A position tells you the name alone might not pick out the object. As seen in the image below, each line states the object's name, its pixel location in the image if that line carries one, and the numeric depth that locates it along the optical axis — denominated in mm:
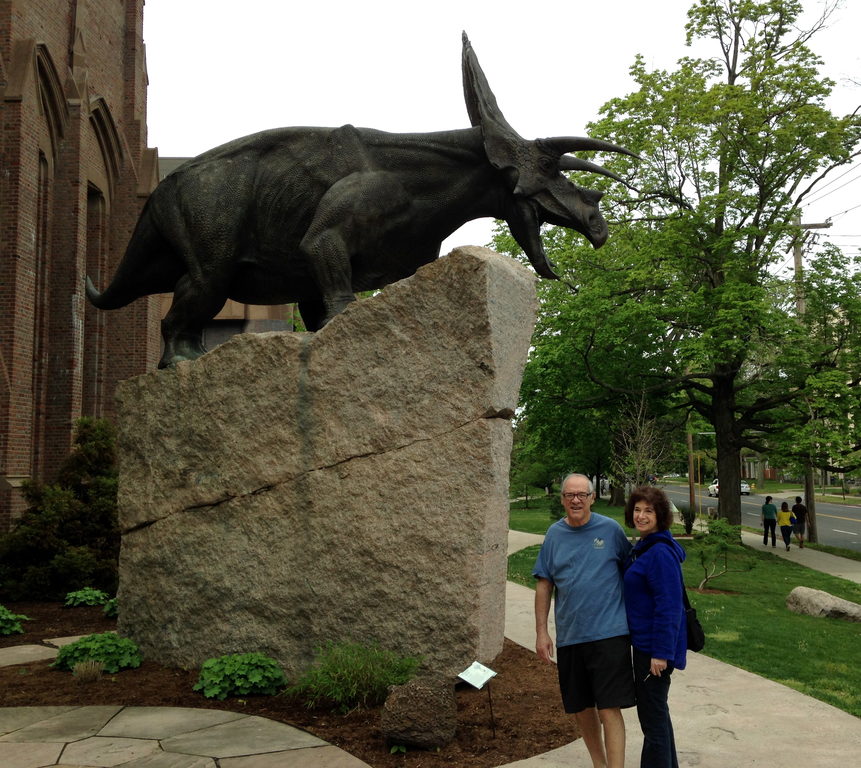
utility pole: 20916
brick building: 15703
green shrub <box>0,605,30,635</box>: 7918
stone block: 5027
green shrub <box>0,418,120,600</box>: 10430
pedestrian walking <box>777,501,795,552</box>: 21672
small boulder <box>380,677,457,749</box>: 4199
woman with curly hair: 3539
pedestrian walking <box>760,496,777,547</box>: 22328
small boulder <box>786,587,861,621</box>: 11578
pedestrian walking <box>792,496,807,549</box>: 22797
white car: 56006
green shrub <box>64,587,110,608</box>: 9641
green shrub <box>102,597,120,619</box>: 8484
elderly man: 3699
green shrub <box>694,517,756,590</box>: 13039
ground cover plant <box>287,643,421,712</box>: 4762
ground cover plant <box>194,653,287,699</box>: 5152
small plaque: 4047
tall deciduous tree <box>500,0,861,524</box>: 19938
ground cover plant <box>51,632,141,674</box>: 5770
